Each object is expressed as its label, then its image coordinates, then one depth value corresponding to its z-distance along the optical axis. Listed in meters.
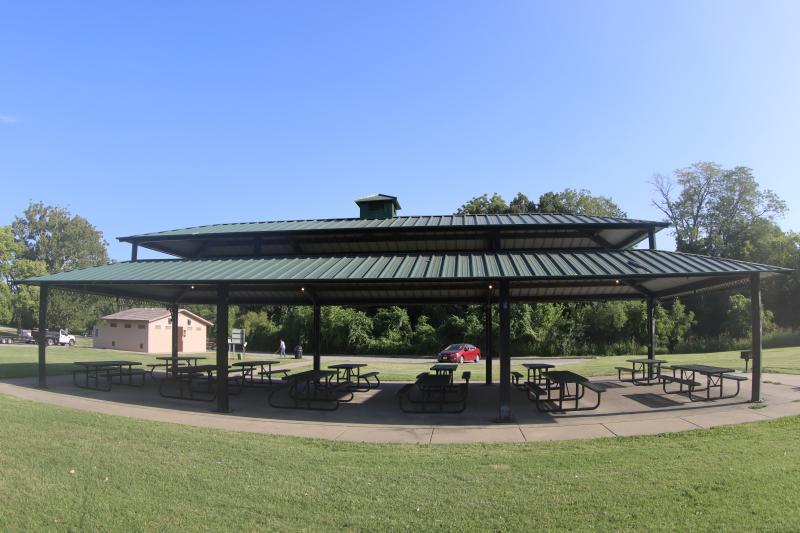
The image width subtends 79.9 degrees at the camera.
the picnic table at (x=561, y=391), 10.81
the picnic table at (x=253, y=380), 15.27
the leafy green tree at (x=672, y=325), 36.56
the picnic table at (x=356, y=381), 14.83
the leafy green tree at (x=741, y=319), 37.38
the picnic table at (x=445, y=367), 13.42
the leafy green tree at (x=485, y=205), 48.47
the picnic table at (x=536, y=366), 14.26
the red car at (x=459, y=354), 30.72
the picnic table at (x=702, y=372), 11.43
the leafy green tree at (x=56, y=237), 70.00
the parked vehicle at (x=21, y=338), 46.38
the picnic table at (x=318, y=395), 11.68
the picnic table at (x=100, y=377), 14.41
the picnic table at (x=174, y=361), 16.45
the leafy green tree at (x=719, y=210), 52.69
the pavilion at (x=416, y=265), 10.58
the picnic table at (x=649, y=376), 14.73
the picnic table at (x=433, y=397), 11.07
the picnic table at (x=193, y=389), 12.84
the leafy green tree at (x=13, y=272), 51.75
